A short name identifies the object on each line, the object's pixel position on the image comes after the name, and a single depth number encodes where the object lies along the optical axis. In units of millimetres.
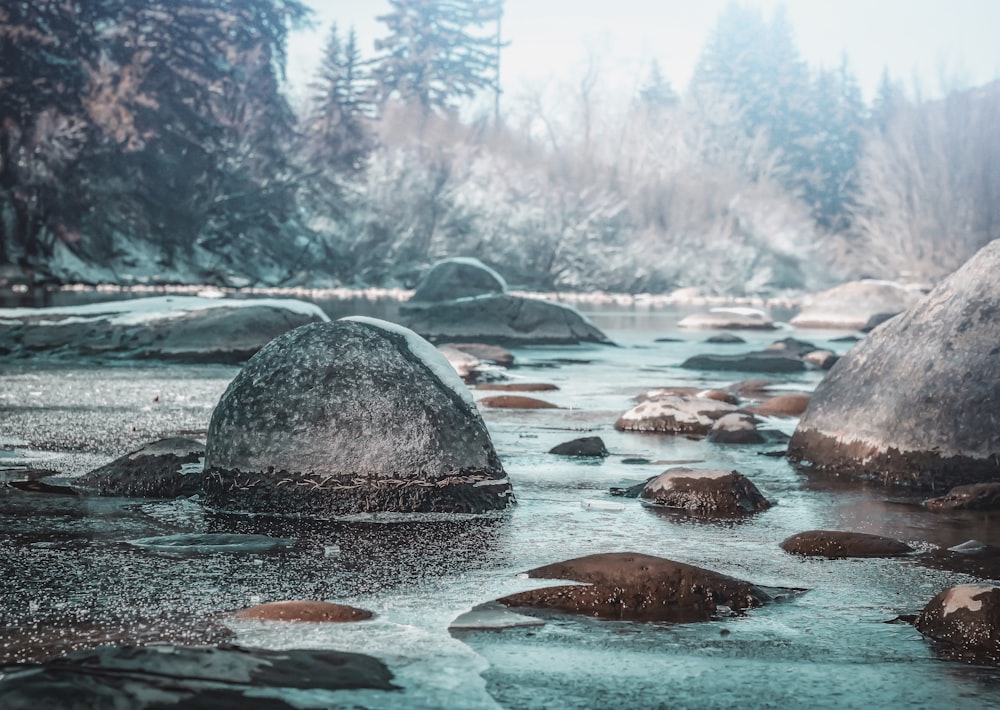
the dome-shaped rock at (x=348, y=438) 4754
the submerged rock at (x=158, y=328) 12578
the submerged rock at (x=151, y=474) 5008
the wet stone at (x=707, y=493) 4965
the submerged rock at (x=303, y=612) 3148
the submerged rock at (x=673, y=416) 7586
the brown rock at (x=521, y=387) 10289
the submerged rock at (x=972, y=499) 5051
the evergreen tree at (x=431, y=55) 54500
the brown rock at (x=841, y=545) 4176
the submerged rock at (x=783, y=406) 8586
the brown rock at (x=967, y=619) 3039
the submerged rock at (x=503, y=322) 17922
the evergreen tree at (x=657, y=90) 66375
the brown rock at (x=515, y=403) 8883
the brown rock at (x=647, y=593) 3369
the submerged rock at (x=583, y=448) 6461
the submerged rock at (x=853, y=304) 26000
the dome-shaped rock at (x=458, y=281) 22656
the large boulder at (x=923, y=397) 5766
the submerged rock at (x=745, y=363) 12906
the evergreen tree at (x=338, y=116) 39688
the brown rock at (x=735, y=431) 7070
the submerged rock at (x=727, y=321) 22781
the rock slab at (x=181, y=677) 2336
